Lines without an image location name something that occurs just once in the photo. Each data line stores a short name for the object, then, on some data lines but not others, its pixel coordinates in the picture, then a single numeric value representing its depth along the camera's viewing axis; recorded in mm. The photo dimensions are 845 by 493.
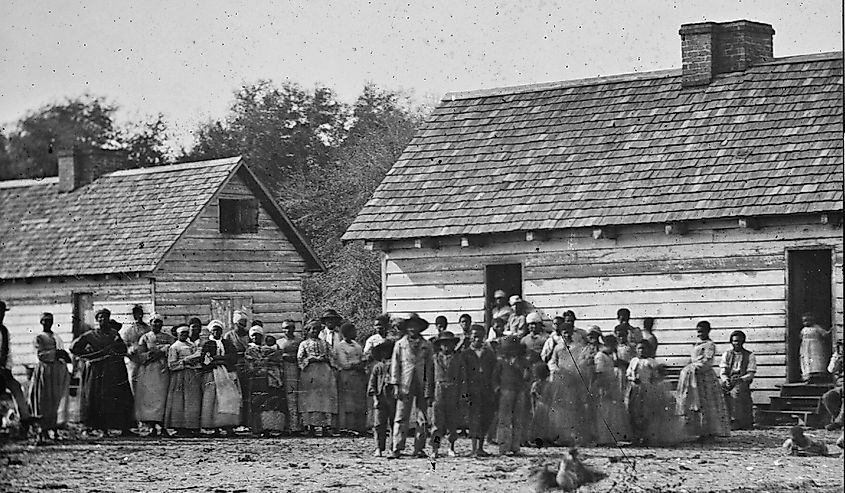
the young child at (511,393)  16953
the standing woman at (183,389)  20312
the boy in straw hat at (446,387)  16828
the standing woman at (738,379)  19844
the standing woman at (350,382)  20438
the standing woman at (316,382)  20281
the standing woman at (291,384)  20547
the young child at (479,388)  16938
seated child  16609
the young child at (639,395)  18250
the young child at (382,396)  16938
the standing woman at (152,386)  20547
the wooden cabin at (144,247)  22859
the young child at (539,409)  17656
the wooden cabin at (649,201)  20766
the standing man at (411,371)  16609
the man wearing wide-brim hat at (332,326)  20844
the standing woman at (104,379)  19828
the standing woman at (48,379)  19141
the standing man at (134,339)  20719
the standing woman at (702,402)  18672
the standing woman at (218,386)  20281
